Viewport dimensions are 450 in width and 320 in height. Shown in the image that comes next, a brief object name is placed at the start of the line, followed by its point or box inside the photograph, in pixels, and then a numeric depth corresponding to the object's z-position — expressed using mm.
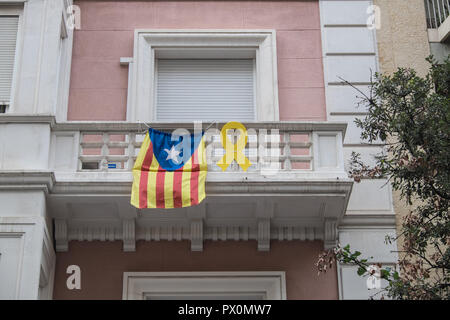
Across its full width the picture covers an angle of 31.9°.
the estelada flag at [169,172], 14398
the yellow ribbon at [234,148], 14883
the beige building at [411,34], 18172
